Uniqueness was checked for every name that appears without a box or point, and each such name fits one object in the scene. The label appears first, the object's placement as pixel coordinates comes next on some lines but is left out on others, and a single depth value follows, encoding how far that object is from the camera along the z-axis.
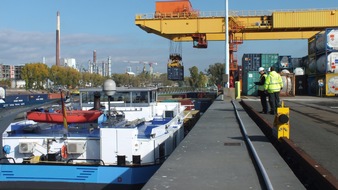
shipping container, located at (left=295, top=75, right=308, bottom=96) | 43.75
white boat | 8.90
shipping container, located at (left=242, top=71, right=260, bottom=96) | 40.50
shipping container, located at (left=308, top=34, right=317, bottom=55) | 40.25
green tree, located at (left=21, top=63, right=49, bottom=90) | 97.60
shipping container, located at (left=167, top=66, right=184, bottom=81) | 45.25
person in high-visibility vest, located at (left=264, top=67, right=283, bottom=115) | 14.27
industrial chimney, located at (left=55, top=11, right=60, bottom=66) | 170.43
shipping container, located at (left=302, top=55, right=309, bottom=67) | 45.69
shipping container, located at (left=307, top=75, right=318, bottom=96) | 39.71
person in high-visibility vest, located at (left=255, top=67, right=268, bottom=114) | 15.04
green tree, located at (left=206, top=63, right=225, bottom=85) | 96.32
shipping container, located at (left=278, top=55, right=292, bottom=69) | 46.67
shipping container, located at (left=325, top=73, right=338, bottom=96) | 35.50
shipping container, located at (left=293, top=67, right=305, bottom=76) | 45.61
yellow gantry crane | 36.03
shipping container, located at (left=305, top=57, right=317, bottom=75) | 40.19
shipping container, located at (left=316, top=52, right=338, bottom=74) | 35.34
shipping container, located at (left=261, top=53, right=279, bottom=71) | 45.34
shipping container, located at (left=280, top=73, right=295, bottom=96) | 37.30
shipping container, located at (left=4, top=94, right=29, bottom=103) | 33.08
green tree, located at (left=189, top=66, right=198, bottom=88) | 103.97
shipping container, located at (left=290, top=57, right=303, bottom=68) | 48.19
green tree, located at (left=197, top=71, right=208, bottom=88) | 104.39
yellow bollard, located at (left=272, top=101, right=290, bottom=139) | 8.57
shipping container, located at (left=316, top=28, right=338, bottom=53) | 35.28
